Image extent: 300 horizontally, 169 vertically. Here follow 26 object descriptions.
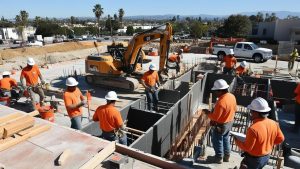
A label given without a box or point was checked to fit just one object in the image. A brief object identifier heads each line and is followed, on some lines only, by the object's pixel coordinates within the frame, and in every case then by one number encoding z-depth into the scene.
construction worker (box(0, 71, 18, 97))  10.25
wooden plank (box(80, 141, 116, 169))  4.47
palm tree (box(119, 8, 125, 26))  110.56
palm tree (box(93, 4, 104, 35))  82.56
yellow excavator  13.25
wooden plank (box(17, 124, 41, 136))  5.48
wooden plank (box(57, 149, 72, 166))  4.47
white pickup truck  24.38
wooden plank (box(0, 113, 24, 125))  5.81
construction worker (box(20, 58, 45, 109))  10.19
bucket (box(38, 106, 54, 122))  9.02
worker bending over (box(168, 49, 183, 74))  18.25
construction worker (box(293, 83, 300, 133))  8.50
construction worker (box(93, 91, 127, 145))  5.86
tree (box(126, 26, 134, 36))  84.88
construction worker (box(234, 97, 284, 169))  4.45
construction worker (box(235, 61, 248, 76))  13.25
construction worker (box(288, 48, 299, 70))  20.75
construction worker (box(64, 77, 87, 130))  7.11
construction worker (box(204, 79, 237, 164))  5.69
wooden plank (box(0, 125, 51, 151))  5.00
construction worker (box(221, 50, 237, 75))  14.01
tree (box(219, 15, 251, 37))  53.03
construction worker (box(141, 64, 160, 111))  9.99
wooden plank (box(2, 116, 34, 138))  5.18
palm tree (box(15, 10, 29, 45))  79.56
